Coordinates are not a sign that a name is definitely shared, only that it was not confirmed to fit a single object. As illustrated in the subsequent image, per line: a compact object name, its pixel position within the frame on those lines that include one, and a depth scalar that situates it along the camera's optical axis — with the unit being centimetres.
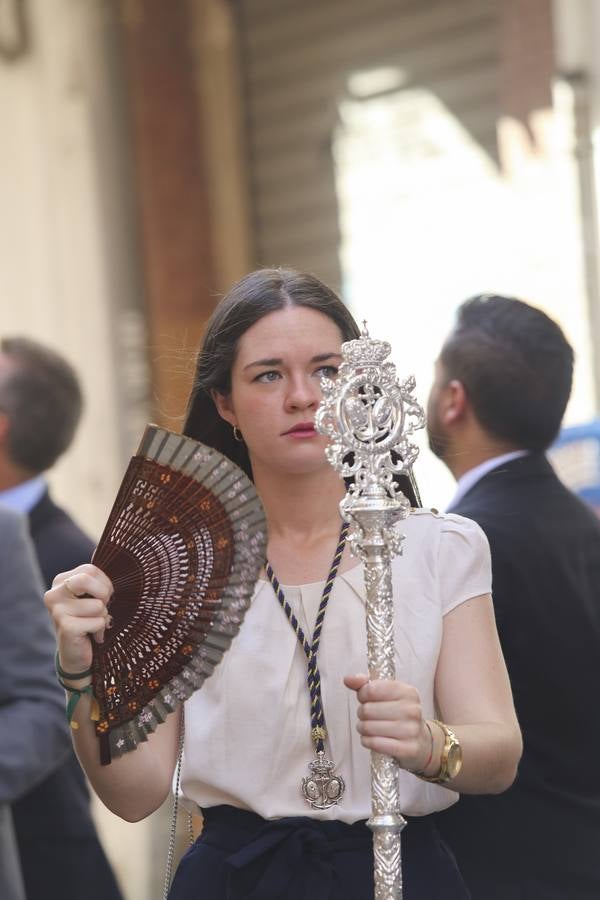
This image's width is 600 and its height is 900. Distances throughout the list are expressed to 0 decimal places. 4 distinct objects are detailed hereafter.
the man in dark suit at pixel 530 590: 609
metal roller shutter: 1608
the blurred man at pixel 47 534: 756
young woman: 481
